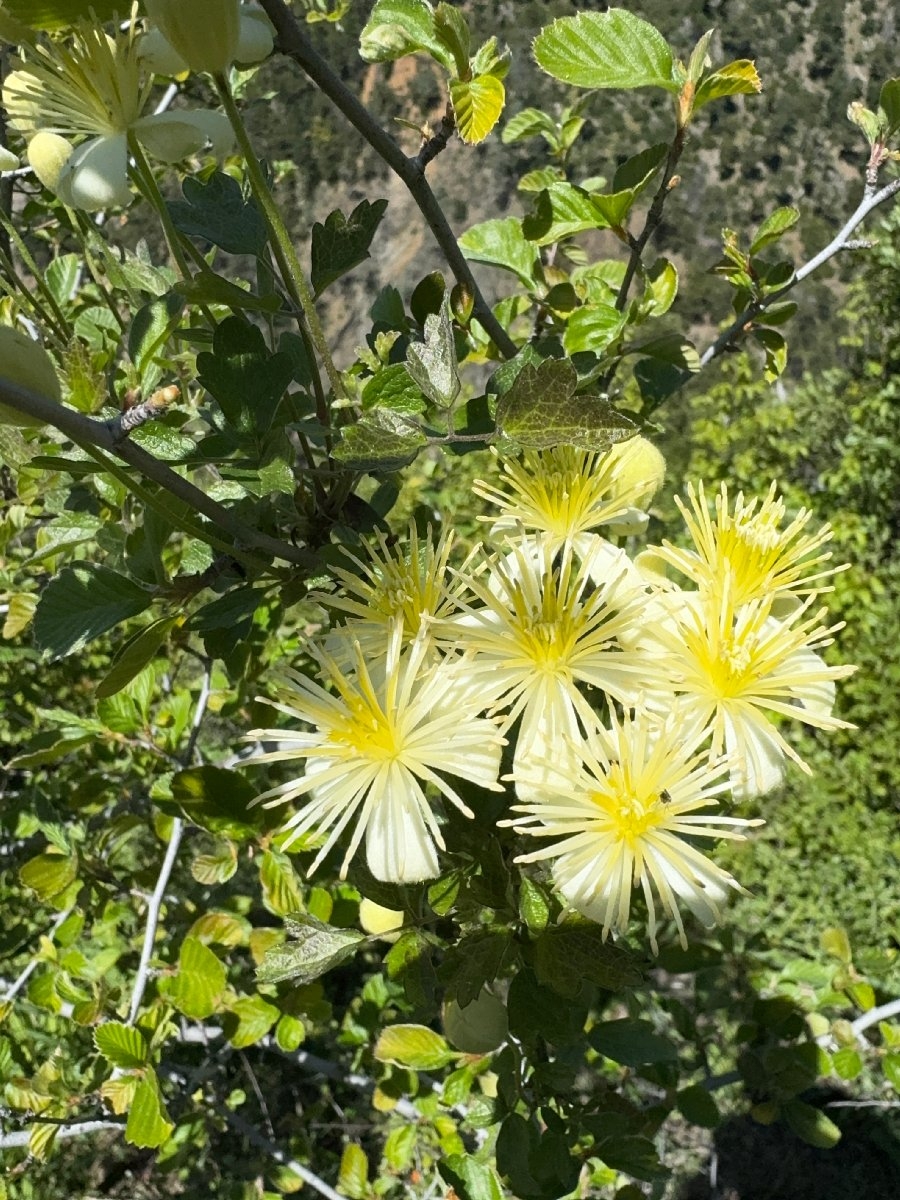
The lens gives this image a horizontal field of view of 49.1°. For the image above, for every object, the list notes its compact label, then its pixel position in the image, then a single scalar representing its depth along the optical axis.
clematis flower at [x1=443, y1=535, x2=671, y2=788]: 0.18
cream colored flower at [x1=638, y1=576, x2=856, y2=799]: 0.18
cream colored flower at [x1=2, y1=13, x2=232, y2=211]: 0.17
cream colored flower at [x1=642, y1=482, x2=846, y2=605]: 0.20
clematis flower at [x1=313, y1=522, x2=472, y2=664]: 0.19
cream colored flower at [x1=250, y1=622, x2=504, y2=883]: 0.17
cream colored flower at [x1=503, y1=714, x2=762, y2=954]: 0.17
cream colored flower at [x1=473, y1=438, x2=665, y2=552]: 0.21
